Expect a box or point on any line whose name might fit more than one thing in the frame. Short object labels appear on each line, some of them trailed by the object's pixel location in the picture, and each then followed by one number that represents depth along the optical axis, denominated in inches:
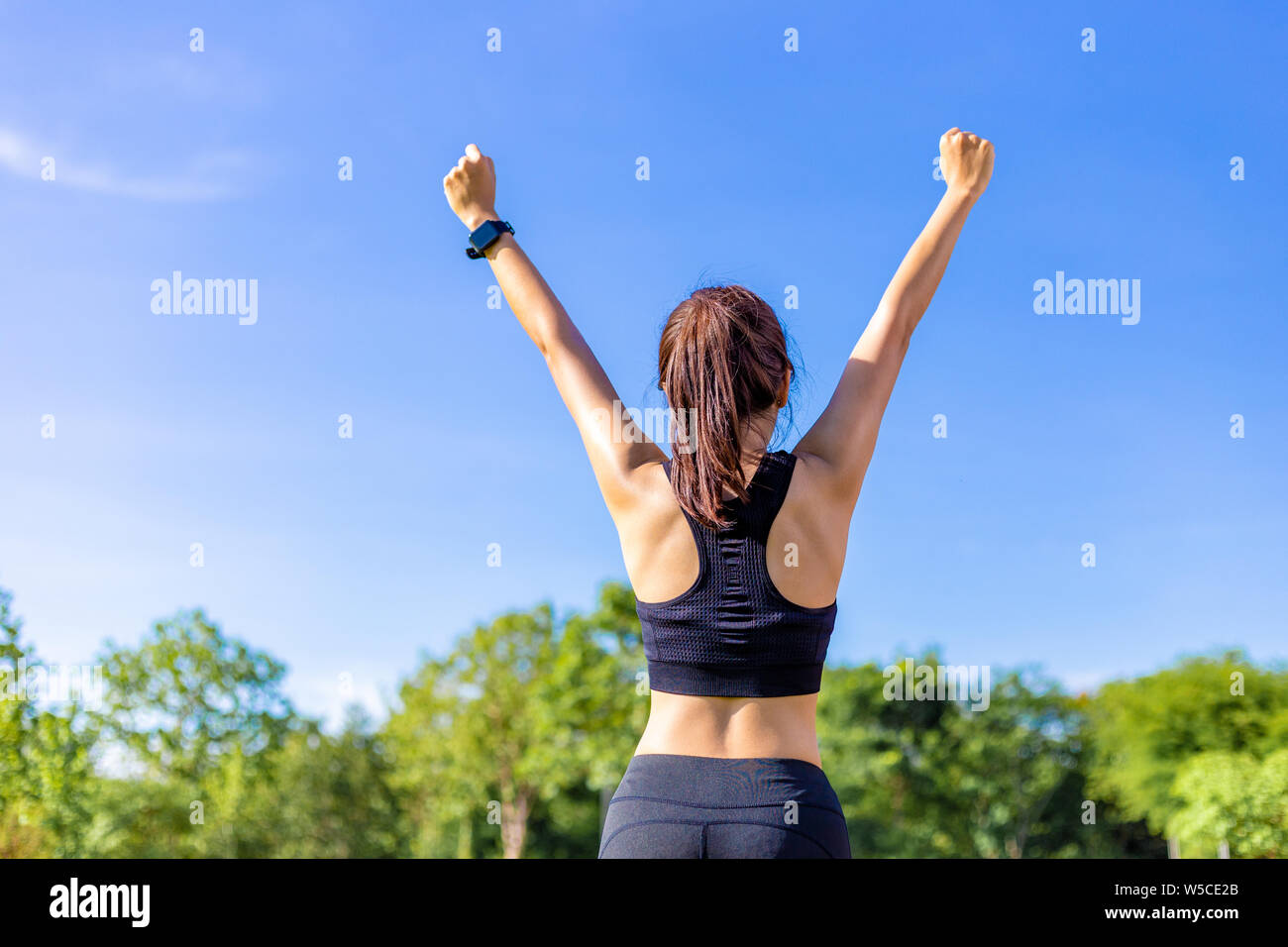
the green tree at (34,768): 805.2
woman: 93.7
